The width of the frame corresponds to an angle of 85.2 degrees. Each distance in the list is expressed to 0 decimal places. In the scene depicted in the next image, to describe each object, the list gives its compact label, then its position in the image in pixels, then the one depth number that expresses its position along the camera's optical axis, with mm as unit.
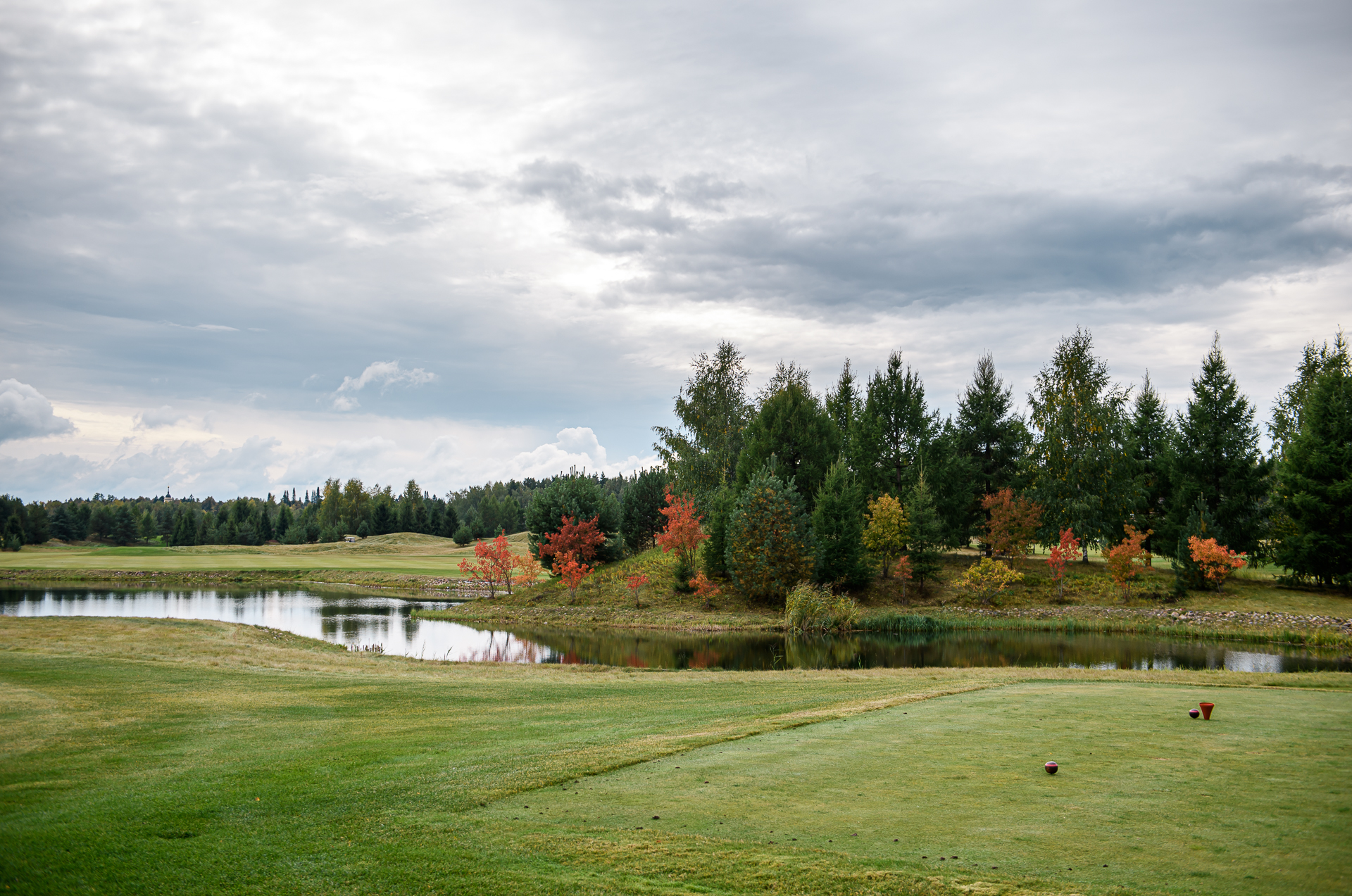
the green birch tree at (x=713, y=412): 54656
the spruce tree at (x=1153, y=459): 46097
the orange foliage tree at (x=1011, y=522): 46062
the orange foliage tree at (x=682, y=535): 46406
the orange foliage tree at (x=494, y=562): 52719
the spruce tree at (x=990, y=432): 52250
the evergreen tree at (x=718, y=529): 46469
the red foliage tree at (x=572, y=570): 48656
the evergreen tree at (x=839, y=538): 45125
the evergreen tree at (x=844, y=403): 61531
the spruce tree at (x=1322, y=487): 37719
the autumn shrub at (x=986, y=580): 43188
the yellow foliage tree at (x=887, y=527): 46312
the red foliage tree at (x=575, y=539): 50938
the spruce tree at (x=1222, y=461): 43656
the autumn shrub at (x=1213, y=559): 38969
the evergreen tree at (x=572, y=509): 55281
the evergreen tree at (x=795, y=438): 50781
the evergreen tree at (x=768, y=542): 42812
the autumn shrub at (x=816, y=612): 38969
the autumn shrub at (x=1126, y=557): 41000
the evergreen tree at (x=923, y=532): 45750
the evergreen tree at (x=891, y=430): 52906
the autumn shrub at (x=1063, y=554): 43125
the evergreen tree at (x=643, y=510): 63312
